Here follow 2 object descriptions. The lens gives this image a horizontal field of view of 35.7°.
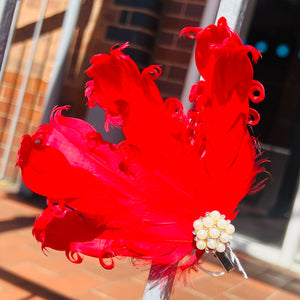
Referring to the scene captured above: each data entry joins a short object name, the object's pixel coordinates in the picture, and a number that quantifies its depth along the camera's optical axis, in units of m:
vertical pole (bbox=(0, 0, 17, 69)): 0.92
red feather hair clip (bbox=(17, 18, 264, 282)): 0.68
